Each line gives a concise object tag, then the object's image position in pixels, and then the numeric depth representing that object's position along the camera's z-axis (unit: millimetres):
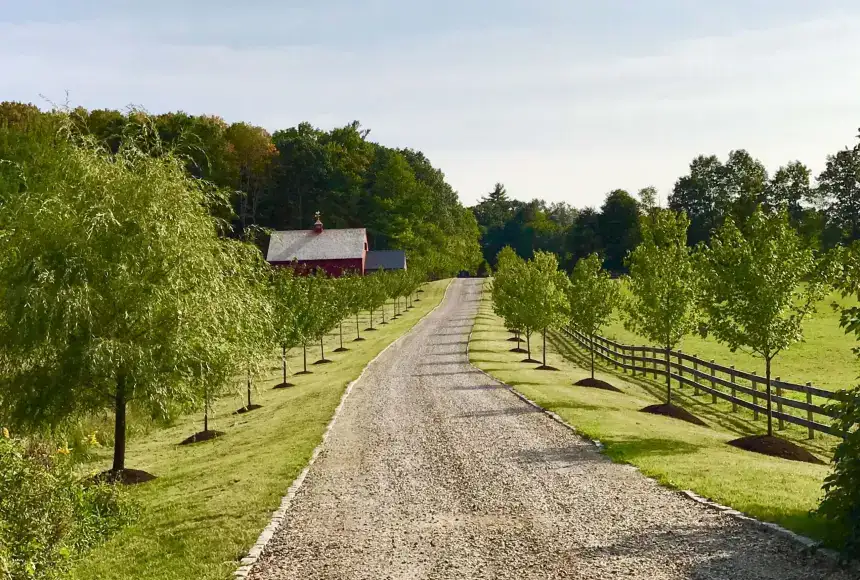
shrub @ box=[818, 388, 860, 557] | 9172
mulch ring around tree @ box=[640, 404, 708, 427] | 25062
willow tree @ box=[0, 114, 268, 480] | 17484
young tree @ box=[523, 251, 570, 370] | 39594
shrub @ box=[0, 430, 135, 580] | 9875
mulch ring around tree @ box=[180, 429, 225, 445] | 25769
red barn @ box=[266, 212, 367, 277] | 91625
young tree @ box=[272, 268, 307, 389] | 35688
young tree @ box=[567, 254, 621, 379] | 35406
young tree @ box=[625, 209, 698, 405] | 26188
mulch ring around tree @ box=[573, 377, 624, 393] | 31588
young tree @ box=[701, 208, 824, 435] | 20109
